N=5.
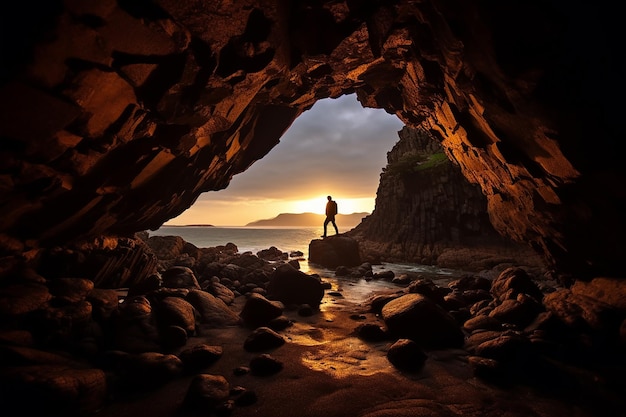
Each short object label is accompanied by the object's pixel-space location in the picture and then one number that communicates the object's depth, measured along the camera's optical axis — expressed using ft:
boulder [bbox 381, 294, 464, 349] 17.30
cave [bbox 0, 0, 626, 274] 10.24
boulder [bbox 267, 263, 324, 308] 27.07
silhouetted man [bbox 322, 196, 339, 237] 60.59
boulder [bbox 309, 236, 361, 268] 55.11
